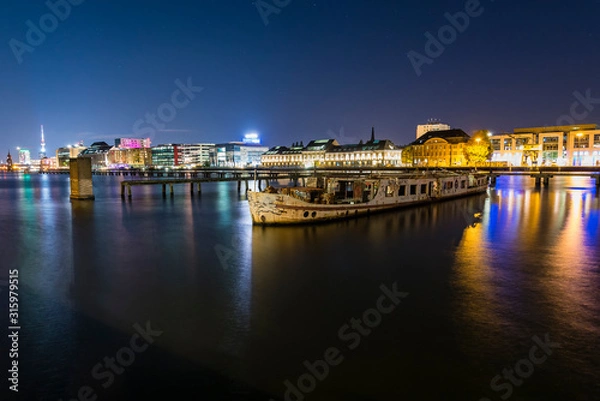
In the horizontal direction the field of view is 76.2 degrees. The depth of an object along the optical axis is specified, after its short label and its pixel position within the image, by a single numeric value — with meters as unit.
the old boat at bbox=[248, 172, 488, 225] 30.31
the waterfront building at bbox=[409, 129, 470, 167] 130.75
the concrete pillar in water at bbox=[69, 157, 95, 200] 49.34
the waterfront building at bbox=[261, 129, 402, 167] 166.88
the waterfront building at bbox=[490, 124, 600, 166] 111.50
